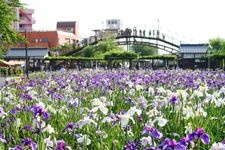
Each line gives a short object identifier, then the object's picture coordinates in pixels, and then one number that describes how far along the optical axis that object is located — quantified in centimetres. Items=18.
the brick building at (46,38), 7608
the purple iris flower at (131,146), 277
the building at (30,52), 5860
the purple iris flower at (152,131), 273
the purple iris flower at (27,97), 550
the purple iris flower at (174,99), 419
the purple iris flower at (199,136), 248
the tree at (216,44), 5033
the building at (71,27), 9896
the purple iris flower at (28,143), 282
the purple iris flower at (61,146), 272
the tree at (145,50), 9555
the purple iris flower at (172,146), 236
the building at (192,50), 4634
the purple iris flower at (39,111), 354
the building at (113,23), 14585
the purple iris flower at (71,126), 355
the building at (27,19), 9930
